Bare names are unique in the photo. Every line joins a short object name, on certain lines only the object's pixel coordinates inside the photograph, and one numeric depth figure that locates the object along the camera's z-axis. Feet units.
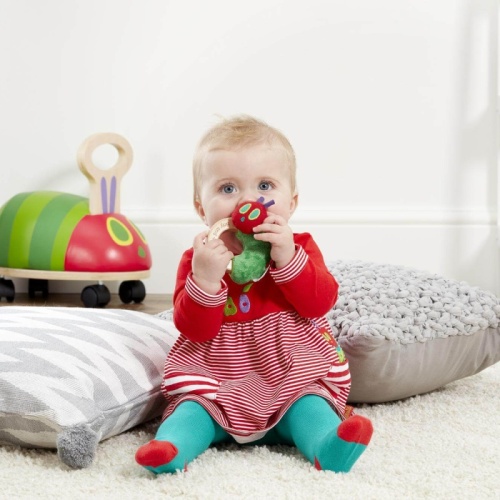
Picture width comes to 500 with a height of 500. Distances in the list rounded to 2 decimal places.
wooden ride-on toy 8.97
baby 4.55
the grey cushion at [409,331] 5.17
